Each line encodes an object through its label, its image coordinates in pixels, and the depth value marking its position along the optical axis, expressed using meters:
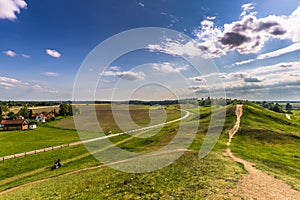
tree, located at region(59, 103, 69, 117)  150.75
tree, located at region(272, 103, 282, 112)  136.38
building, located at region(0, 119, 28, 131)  102.50
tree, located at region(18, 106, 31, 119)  137.12
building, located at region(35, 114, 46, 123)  125.59
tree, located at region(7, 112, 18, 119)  126.50
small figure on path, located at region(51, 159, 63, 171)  38.62
